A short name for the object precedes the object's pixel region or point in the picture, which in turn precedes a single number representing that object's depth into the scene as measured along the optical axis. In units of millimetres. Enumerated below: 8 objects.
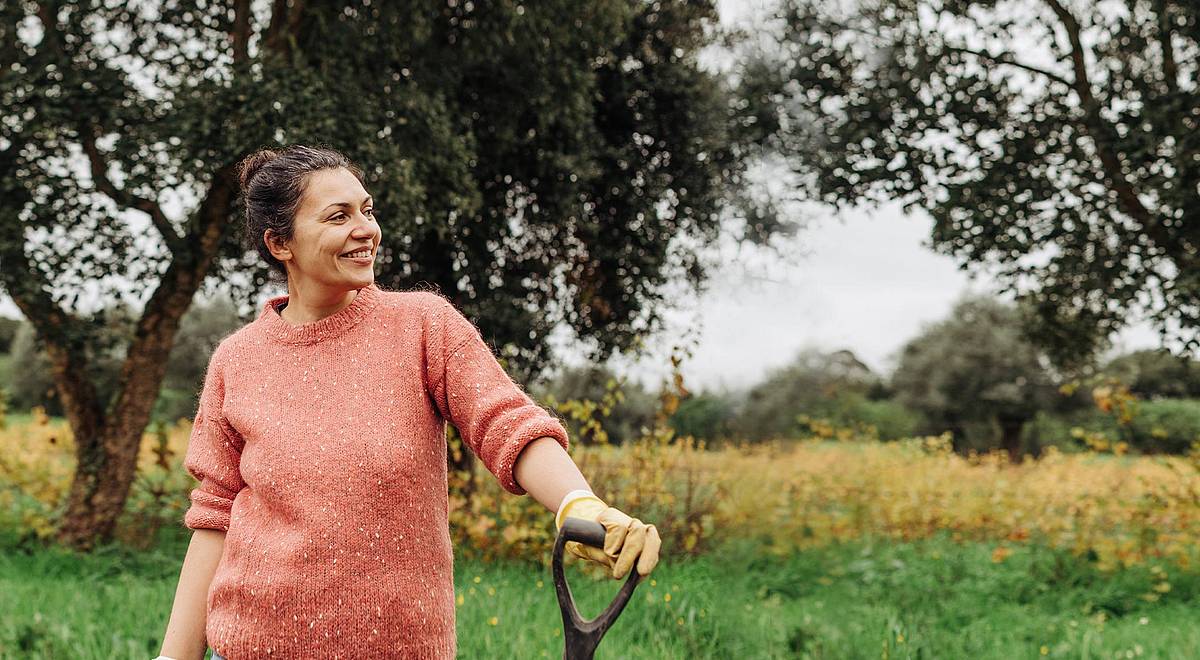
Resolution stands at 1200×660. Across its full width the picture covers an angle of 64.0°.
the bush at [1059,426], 20703
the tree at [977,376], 20797
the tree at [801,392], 21016
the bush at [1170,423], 18203
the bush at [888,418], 21562
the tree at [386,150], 6621
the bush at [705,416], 18019
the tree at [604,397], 8798
